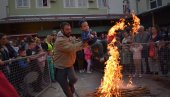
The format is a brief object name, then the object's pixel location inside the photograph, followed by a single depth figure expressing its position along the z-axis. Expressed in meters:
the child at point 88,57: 7.67
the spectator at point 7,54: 4.03
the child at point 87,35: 3.87
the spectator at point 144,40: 6.08
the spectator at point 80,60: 7.89
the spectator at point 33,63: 5.09
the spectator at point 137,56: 6.13
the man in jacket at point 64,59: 4.10
